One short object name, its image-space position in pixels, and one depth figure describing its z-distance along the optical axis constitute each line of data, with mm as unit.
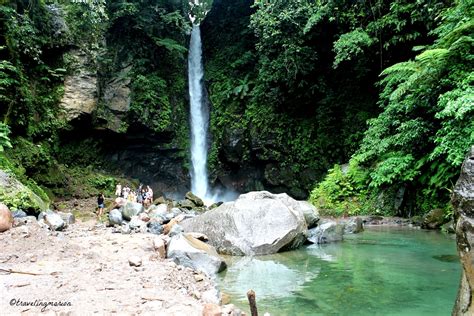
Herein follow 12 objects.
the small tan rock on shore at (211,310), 4227
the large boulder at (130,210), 13828
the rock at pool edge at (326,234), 10391
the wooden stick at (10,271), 5469
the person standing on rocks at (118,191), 18094
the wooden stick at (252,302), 2959
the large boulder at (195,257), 7195
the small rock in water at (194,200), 17578
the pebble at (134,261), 6547
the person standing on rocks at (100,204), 14476
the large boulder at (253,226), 9109
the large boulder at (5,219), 7625
